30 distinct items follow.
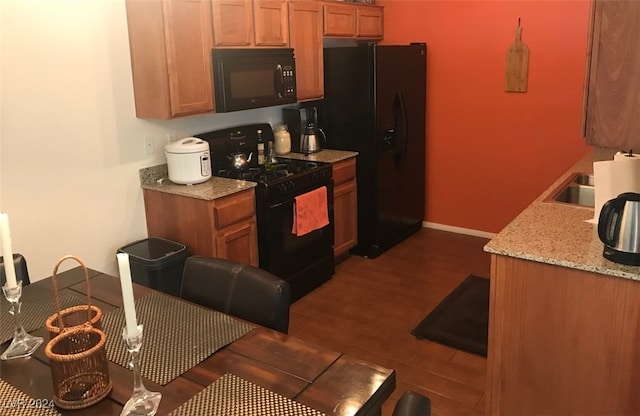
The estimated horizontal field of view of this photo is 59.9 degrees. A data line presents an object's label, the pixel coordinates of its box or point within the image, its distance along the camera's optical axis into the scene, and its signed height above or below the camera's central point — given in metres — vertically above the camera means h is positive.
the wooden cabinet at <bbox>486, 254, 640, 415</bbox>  1.94 -0.98
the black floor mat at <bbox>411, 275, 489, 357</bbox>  3.22 -1.51
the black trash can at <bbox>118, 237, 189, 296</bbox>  3.05 -0.99
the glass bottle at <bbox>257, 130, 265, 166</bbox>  4.12 -0.54
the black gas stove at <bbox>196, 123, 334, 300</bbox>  3.55 -0.79
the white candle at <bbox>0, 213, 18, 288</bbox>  1.53 -0.42
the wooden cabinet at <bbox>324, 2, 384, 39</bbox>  4.37 +0.44
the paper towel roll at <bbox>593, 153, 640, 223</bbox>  2.31 -0.45
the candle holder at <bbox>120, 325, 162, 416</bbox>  1.31 -0.75
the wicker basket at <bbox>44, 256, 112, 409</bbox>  1.33 -0.67
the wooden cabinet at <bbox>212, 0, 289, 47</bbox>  3.35 +0.34
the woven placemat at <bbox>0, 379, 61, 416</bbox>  1.33 -0.76
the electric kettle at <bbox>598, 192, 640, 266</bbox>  1.88 -0.54
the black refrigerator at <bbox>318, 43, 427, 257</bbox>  4.29 -0.37
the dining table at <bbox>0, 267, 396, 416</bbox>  1.35 -0.77
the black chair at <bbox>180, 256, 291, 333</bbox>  1.85 -0.72
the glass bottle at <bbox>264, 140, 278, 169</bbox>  4.05 -0.58
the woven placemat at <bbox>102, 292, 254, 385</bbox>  1.54 -0.75
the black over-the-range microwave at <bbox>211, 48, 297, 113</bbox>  3.42 +0.00
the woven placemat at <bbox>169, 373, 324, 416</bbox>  1.31 -0.77
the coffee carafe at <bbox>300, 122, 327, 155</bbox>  4.41 -0.50
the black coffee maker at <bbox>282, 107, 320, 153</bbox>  4.46 -0.36
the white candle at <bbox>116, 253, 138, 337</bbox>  1.24 -0.48
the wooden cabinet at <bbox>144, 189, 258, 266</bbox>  3.21 -0.84
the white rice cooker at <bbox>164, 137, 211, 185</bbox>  3.33 -0.47
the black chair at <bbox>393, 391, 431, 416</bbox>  1.12 -0.66
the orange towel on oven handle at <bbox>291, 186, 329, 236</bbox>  3.73 -0.91
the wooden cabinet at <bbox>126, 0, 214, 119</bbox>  3.06 +0.15
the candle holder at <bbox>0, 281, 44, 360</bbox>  1.58 -0.73
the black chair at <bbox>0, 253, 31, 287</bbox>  2.13 -0.70
